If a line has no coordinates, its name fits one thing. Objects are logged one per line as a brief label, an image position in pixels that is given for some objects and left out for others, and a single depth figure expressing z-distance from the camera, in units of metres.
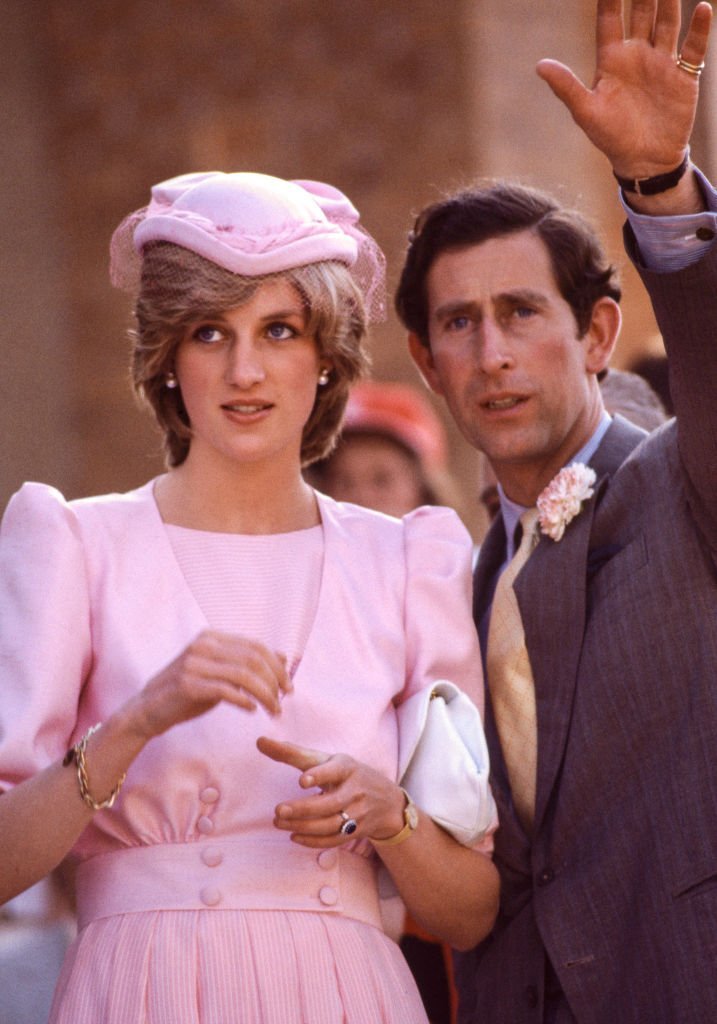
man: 5.92
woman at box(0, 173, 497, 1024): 5.66
